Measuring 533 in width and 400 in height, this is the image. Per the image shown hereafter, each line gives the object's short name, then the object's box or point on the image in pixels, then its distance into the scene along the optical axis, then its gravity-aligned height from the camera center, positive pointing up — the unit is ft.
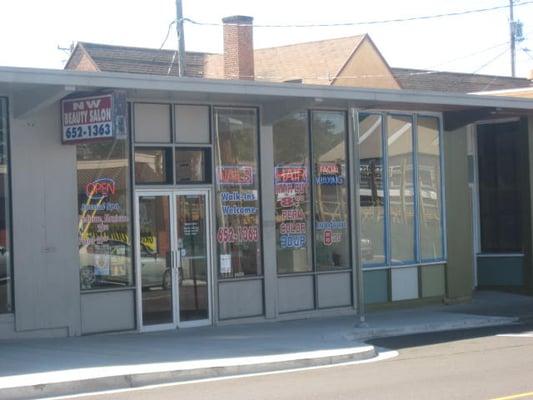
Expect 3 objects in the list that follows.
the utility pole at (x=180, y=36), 90.68 +20.15
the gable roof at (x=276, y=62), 118.62 +22.55
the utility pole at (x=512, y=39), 170.15 +34.31
